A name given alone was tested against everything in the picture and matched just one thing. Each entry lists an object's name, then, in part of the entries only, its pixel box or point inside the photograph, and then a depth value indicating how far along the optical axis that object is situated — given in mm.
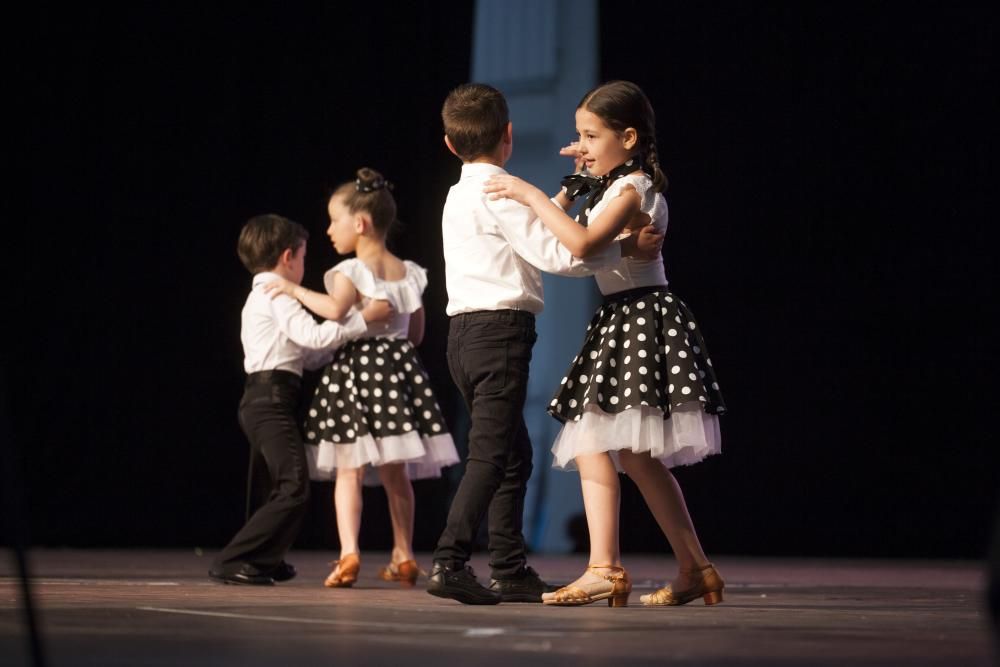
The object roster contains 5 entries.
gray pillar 12273
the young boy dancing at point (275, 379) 7578
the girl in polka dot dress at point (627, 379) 5840
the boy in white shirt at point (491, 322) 5684
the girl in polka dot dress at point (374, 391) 8000
